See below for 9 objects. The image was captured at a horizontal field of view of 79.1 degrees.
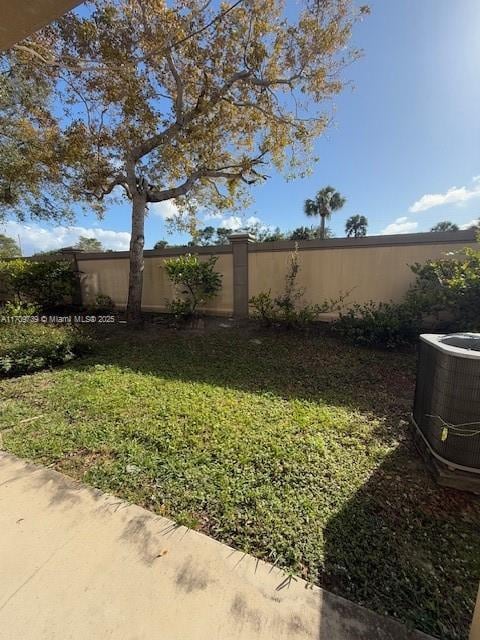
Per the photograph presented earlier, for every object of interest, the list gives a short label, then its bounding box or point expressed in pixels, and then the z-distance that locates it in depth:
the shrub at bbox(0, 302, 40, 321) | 6.01
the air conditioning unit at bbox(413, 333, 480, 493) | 1.89
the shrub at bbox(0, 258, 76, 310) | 8.64
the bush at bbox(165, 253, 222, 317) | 6.57
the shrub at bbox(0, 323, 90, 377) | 4.25
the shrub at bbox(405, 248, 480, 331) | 4.25
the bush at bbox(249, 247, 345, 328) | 5.78
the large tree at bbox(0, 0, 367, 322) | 5.55
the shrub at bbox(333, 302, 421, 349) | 4.85
